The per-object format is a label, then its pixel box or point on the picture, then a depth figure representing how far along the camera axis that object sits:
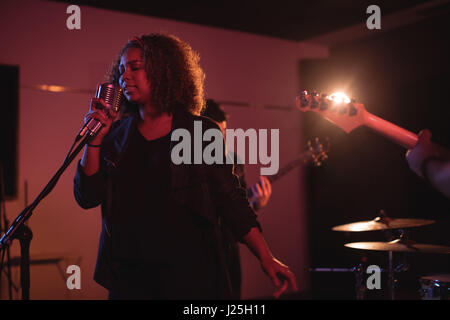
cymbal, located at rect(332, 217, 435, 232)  3.18
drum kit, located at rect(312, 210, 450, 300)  2.75
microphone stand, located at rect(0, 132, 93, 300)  1.71
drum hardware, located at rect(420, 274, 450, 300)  2.71
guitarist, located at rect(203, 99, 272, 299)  3.05
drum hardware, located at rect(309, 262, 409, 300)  3.18
